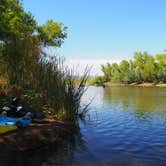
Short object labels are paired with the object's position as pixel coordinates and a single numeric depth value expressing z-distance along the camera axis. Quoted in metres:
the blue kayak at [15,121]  7.14
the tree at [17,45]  10.86
